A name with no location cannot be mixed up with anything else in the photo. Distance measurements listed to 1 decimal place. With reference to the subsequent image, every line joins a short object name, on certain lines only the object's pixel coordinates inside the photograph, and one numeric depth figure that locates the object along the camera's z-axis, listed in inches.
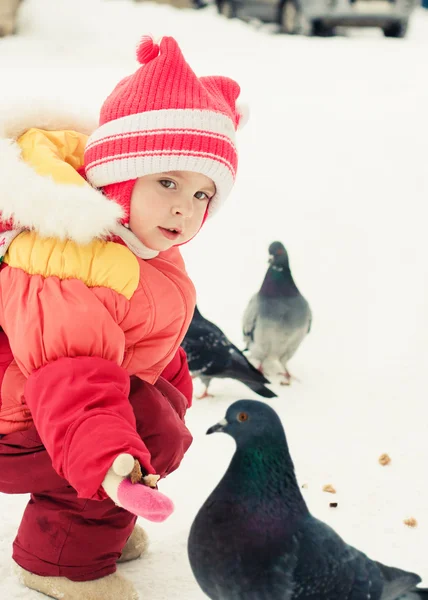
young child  57.7
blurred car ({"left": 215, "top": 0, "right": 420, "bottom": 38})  337.1
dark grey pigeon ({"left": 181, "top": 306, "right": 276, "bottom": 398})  118.6
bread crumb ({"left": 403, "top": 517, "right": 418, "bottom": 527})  86.1
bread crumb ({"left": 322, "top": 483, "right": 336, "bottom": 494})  92.7
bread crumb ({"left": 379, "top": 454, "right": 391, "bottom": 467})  100.3
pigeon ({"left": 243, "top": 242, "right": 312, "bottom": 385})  131.3
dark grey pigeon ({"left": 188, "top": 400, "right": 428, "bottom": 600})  62.2
